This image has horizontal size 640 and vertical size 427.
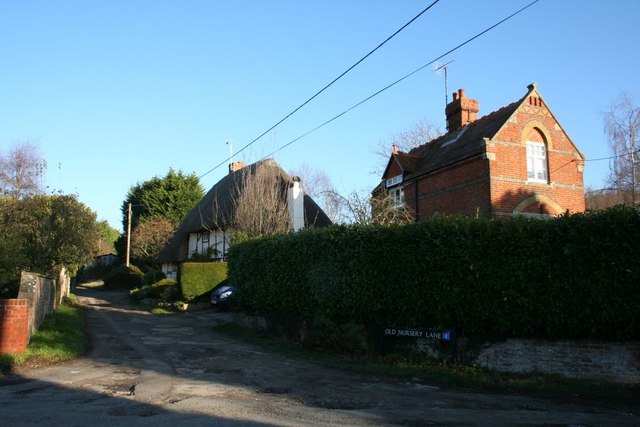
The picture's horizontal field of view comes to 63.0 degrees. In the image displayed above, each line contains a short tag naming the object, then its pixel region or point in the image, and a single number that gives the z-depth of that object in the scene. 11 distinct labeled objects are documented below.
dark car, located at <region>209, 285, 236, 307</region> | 25.81
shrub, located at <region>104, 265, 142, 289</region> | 48.80
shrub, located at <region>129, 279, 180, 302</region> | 30.09
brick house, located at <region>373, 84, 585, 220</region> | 21.34
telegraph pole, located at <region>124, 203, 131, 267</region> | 50.12
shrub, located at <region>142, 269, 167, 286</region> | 39.69
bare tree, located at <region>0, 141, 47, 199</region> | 43.06
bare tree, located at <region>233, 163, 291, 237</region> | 24.41
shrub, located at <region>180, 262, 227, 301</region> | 28.22
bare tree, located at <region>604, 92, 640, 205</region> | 28.53
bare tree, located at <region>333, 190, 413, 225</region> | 19.69
